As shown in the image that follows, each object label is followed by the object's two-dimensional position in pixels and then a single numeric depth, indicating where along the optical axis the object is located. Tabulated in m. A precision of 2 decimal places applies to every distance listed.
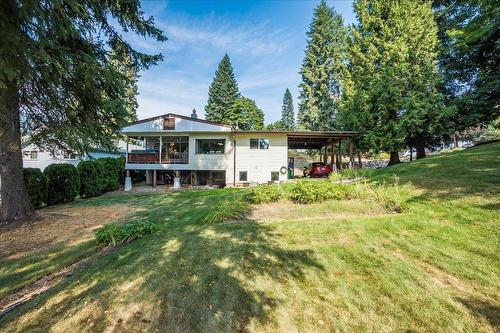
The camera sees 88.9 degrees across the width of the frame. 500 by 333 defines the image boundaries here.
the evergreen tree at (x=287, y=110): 76.12
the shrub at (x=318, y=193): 8.07
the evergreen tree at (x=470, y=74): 15.50
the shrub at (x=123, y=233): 6.21
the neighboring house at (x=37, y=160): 27.93
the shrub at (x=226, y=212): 7.25
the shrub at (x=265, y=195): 8.41
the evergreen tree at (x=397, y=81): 17.59
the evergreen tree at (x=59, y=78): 6.17
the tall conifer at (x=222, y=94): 47.88
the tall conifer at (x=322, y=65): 33.75
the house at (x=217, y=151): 20.23
